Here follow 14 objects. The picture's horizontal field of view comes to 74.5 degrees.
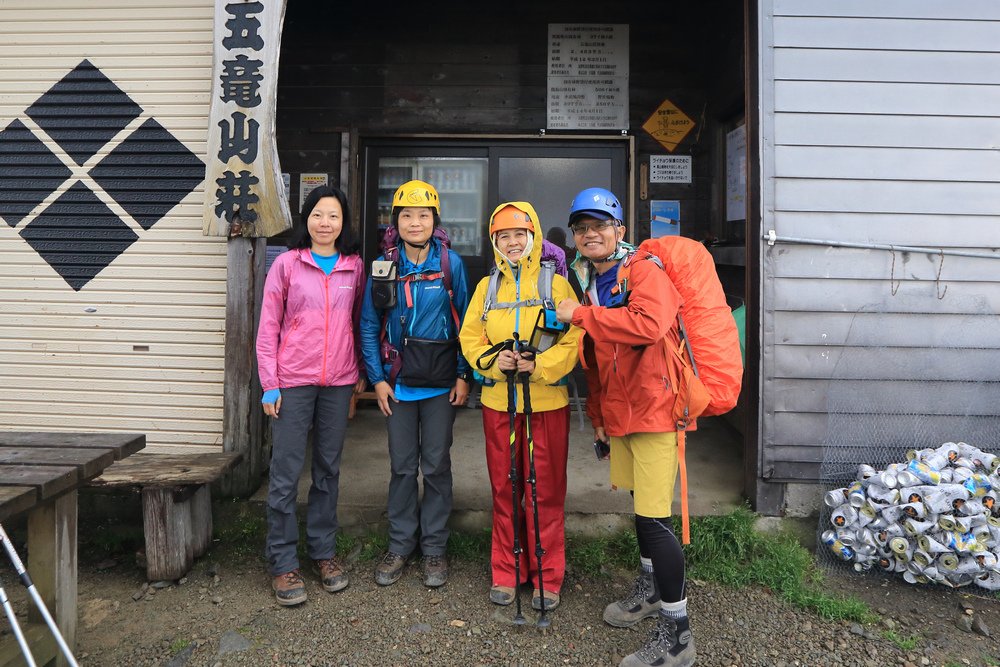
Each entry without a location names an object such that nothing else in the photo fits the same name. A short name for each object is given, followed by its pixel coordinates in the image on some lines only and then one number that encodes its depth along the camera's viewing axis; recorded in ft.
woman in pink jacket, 10.85
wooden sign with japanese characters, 12.84
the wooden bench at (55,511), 8.40
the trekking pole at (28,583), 7.31
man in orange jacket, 8.77
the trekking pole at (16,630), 6.95
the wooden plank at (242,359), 13.34
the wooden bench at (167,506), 11.50
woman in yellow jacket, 10.03
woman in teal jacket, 10.93
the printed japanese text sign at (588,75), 20.11
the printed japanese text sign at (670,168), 20.15
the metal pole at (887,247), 12.52
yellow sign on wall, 20.11
